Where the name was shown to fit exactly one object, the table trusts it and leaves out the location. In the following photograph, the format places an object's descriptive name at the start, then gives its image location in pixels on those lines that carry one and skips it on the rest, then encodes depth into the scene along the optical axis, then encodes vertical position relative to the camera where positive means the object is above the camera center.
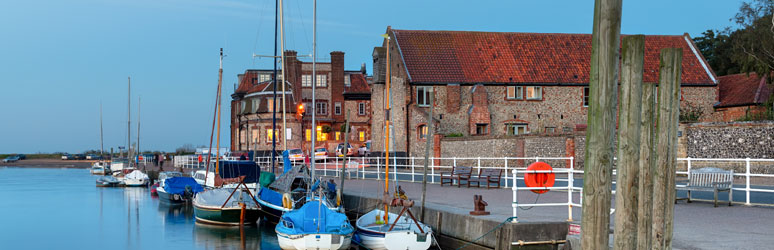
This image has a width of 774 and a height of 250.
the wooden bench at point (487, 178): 25.54 -1.43
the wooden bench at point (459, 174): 26.42 -1.34
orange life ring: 14.95 -0.79
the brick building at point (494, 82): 45.44 +3.34
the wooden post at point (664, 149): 8.80 -0.12
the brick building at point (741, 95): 43.31 +2.63
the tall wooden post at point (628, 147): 8.23 -0.09
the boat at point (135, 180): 56.72 -3.59
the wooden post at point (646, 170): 8.61 -0.36
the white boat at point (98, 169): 78.97 -3.98
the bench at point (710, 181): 17.64 -1.00
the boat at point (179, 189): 39.59 -2.92
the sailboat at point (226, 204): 26.84 -2.56
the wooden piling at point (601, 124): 7.77 +0.15
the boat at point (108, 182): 58.22 -3.85
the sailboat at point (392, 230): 17.09 -2.22
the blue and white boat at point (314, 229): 18.44 -2.33
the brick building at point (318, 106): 69.00 +2.66
